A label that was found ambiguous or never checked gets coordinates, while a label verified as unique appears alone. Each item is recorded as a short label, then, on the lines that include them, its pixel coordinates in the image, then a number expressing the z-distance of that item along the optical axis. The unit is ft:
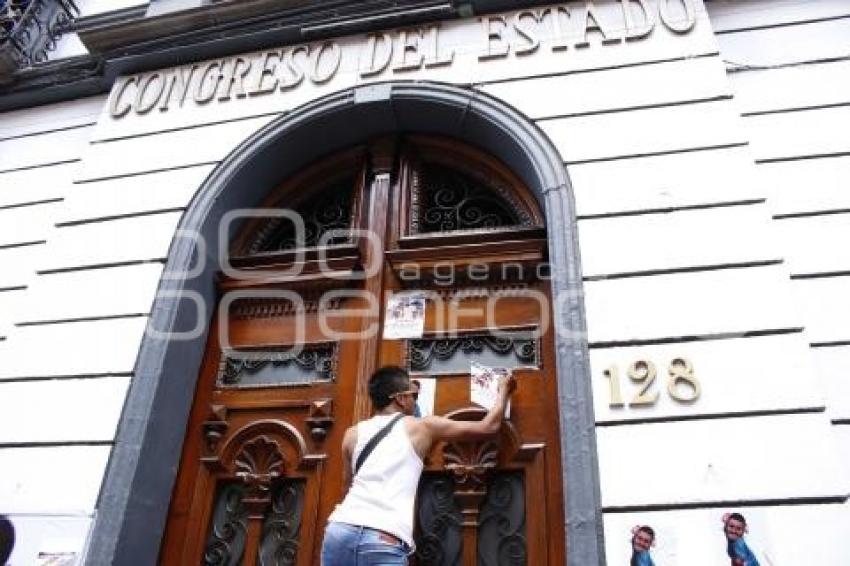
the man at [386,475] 9.65
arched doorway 11.78
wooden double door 12.79
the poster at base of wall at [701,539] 9.96
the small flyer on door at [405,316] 14.82
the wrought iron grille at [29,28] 21.68
